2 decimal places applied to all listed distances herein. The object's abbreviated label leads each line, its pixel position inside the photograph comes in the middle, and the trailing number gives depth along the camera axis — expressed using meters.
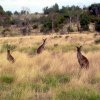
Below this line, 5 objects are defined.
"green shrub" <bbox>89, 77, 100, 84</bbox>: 14.71
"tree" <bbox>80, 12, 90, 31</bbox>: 90.20
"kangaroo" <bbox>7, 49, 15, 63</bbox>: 20.83
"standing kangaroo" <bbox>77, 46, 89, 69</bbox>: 18.02
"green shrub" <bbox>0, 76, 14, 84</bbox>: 14.62
